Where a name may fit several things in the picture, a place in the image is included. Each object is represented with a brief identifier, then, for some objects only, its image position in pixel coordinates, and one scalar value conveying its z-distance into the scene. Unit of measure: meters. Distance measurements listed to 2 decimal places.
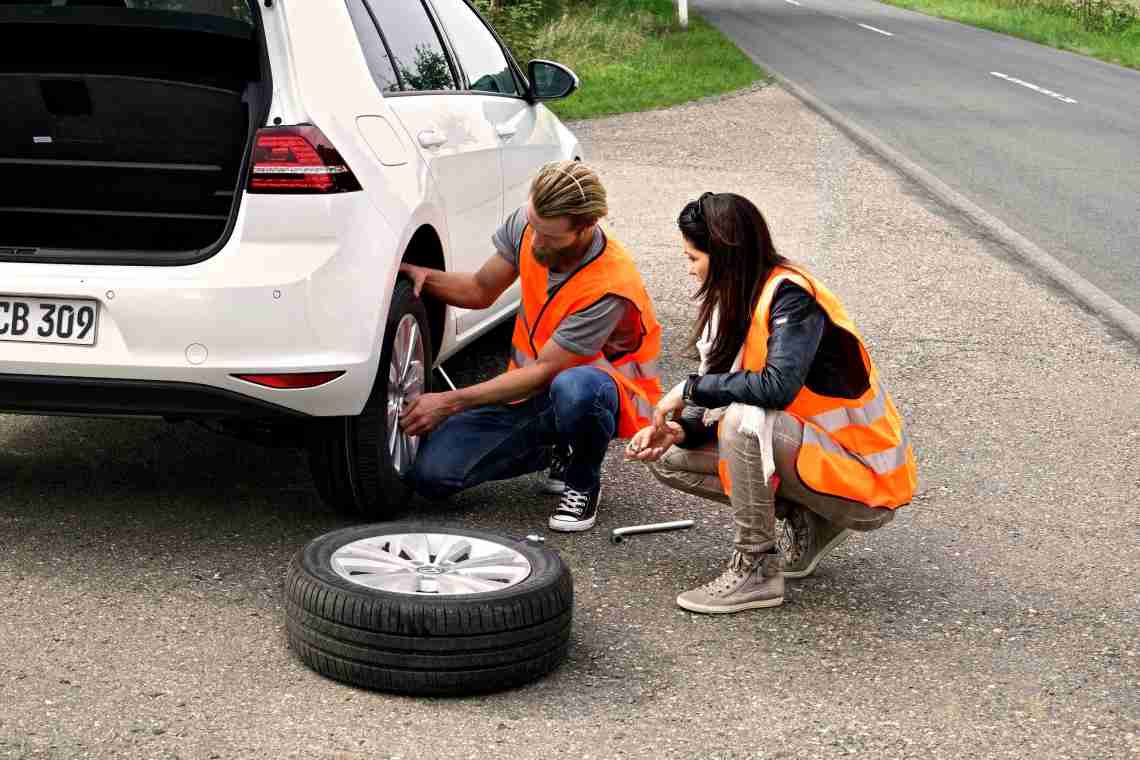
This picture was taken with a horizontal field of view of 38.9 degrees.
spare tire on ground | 3.88
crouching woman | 4.46
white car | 4.45
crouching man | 5.15
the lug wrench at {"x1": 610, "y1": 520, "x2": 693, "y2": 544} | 5.22
